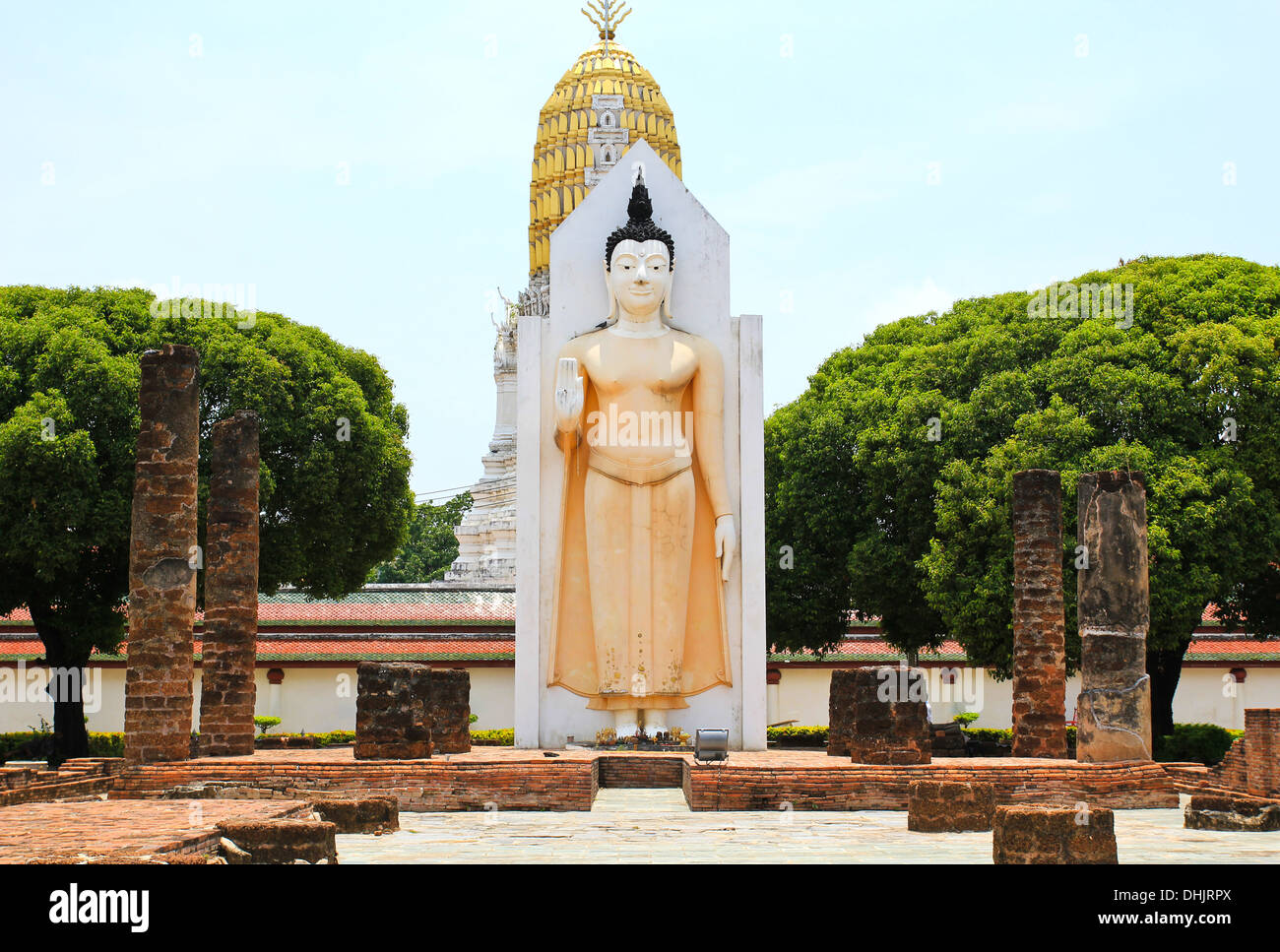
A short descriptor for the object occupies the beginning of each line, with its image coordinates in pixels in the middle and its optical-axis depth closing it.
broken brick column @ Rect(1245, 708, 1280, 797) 14.65
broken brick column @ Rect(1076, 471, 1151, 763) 16.50
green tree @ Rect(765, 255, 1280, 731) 21.22
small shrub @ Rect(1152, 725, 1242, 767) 23.75
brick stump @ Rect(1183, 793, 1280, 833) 12.95
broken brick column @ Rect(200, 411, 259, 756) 17.06
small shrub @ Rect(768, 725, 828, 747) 26.75
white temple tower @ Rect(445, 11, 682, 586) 48.94
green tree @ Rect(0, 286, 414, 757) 21.53
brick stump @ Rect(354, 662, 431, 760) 14.94
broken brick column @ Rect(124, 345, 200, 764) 15.41
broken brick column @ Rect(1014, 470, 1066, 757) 17.89
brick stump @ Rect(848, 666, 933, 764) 15.23
